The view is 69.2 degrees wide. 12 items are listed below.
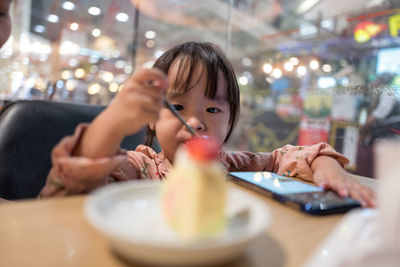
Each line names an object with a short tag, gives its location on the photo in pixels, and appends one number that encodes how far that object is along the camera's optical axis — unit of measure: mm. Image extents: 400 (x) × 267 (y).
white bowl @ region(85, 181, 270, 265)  293
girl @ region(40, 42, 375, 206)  615
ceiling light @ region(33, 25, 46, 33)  3012
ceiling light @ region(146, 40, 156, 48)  3320
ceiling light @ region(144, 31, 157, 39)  3246
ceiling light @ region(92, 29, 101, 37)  3025
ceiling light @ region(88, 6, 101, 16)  2646
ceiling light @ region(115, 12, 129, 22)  2912
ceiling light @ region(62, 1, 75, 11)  2727
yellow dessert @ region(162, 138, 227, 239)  342
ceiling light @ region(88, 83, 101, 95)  3123
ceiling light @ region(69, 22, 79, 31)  2883
